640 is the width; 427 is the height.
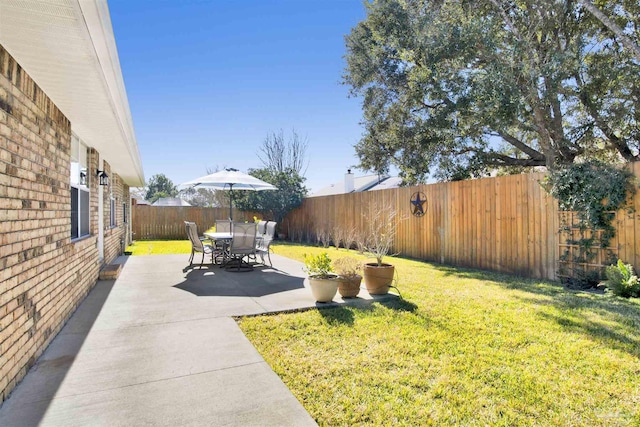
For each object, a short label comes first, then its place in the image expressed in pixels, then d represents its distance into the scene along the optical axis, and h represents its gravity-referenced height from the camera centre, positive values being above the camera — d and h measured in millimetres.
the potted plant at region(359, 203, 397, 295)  5188 -879
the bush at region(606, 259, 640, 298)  5152 -995
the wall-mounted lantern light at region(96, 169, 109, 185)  6749 +830
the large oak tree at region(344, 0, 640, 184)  7852 +3270
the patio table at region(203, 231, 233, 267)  7708 -508
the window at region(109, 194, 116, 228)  8834 +165
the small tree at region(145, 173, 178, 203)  51406 +4665
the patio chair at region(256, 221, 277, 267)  8200 -576
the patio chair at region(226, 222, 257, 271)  7234 -483
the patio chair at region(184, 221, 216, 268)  7629 -473
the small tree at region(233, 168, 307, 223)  16938 +1026
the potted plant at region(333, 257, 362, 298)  5031 -964
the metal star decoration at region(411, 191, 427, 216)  9586 +369
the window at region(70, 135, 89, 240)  5016 +441
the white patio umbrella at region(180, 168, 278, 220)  8327 +878
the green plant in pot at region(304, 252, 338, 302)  4730 -841
